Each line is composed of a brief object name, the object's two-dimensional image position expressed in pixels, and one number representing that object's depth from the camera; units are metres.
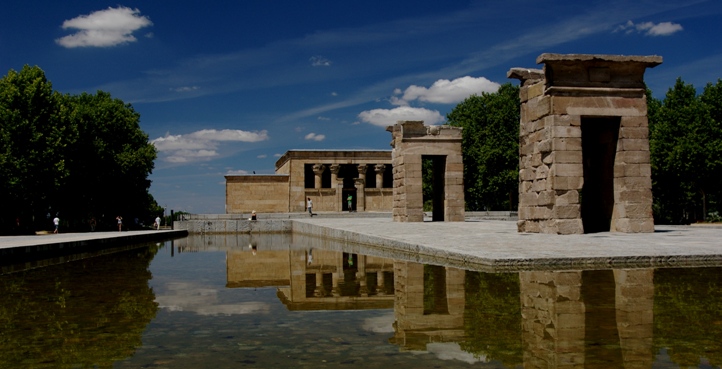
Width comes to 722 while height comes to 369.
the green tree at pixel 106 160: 37.69
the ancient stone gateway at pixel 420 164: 27.66
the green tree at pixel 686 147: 39.25
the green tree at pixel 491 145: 47.75
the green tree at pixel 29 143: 30.64
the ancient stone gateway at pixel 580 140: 15.99
